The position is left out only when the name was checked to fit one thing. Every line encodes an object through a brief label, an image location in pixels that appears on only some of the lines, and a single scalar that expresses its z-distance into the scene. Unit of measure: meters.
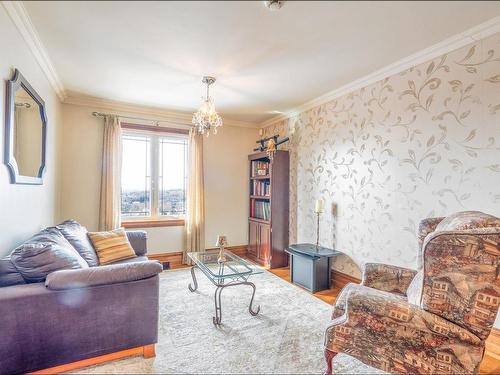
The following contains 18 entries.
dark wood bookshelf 3.88
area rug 1.67
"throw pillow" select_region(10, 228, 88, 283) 1.55
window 3.87
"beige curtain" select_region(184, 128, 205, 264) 4.06
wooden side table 2.95
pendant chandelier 2.66
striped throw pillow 2.55
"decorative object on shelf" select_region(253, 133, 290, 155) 3.88
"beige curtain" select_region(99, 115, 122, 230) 3.56
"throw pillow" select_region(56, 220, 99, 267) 2.25
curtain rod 3.58
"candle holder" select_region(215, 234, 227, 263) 2.51
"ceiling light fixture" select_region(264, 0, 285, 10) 1.61
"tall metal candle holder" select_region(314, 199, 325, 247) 3.21
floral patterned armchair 1.22
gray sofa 1.43
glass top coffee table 2.25
